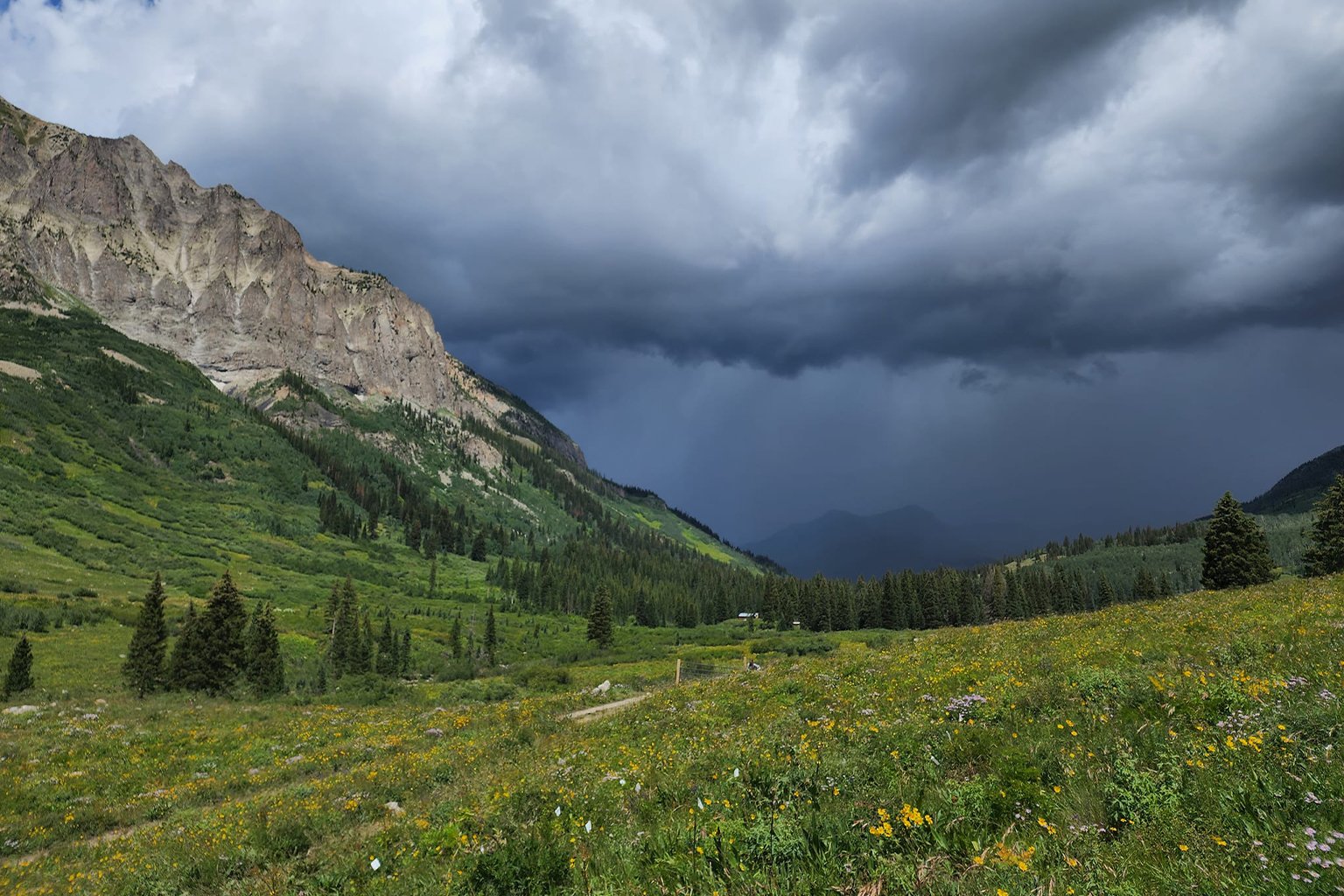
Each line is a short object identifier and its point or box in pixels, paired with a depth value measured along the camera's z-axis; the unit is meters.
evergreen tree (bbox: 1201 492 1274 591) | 54.91
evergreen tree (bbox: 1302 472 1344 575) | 54.53
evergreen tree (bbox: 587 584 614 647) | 95.19
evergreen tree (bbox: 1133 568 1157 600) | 92.34
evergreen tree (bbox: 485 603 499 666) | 91.88
